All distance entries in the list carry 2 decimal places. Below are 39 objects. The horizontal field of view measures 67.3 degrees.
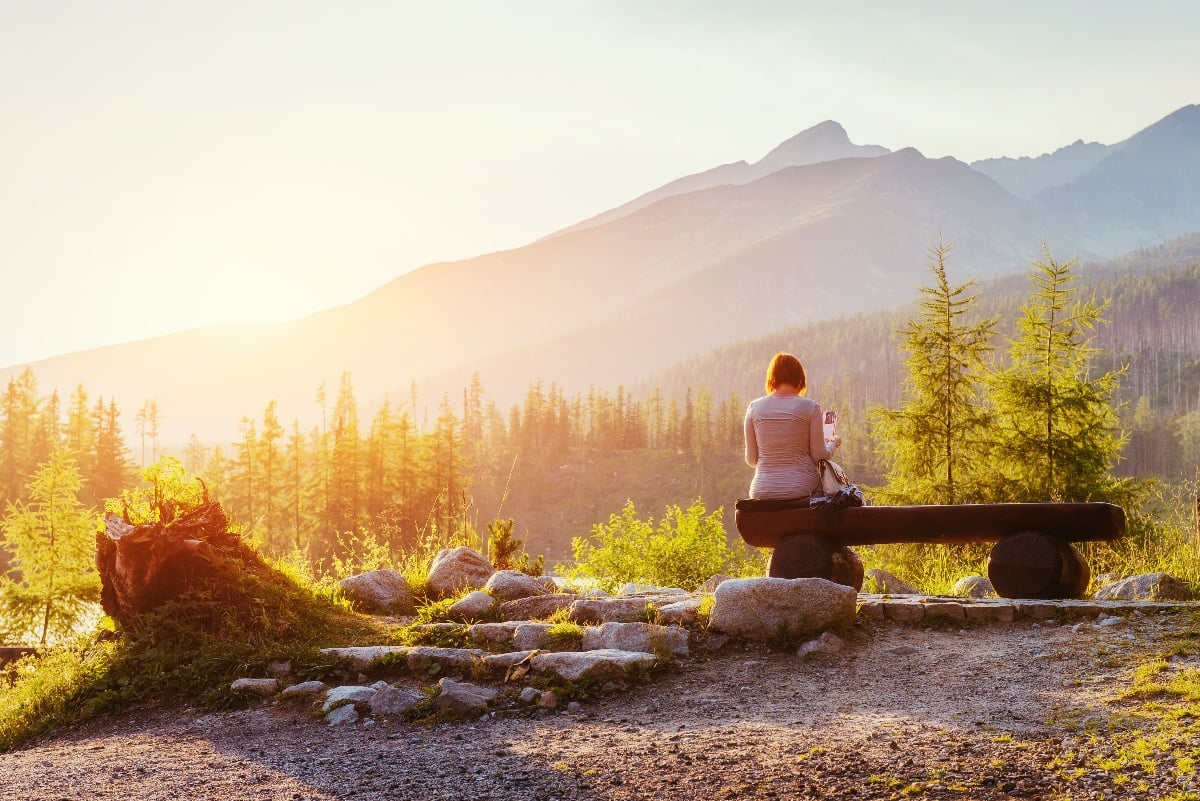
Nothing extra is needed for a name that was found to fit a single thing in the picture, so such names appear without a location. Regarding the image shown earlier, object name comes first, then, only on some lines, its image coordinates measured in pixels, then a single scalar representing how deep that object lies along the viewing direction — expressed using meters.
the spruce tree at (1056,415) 20.02
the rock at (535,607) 9.08
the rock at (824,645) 7.32
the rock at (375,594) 10.07
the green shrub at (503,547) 13.25
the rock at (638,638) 7.43
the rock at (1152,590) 8.90
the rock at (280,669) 7.38
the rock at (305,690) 6.87
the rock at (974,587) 10.31
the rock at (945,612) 7.97
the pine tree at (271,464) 60.62
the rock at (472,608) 9.12
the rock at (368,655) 7.32
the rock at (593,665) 6.79
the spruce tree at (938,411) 22.06
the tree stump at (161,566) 8.29
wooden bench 8.52
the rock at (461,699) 6.29
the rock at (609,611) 8.43
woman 8.68
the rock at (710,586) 10.40
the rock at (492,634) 7.93
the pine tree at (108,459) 68.81
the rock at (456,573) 10.75
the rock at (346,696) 6.54
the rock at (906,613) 8.08
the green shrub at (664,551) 14.19
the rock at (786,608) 7.63
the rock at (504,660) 7.14
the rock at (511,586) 9.91
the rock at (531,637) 7.75
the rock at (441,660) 7.21
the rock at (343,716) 6.33
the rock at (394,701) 6.37
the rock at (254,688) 7.03
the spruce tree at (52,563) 30.81
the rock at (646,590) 10.21
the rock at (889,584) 11.65
